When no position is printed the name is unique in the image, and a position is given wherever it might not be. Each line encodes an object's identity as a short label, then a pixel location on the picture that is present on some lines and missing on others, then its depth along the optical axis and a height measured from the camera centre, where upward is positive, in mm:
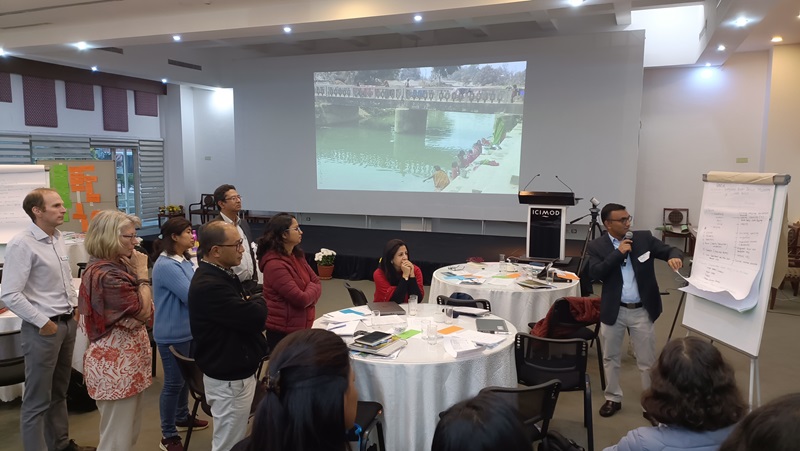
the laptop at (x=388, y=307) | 3453 -908
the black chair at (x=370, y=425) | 2477 -1230
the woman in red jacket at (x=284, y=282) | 3244 -692
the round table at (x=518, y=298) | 4242 -1003
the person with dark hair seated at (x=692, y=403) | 1609 -706
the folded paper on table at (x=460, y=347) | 2779 -943
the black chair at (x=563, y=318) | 3562 -977
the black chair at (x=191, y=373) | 2787 -1097
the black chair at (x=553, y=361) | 3070 -1113
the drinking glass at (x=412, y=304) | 3469 -869
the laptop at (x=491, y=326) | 3168 -939
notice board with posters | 7871 -267
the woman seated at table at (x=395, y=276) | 4051 -806
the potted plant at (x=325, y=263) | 7871 -1361
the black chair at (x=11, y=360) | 3043 -1124
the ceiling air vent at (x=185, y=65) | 10435 +2204
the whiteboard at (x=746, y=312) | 3148 -882
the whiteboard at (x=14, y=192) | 5461 -245
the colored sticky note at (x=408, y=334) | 3070 -956
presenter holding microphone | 3607 -850
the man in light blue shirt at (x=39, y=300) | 2775 -718
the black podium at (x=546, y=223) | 5699 -513
